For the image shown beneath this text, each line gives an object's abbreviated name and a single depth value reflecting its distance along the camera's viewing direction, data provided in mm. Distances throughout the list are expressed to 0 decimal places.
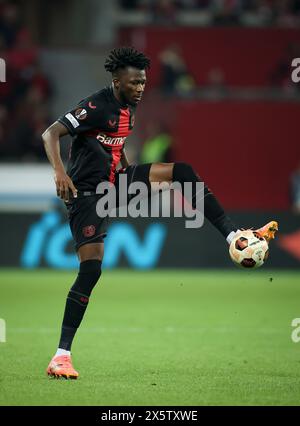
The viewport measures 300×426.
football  13336
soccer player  13820
